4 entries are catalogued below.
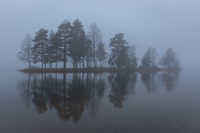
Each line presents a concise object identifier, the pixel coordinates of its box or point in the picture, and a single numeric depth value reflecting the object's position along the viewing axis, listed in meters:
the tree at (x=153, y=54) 61.52
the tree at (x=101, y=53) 37.41
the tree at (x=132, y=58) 43.16
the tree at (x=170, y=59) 61.66
